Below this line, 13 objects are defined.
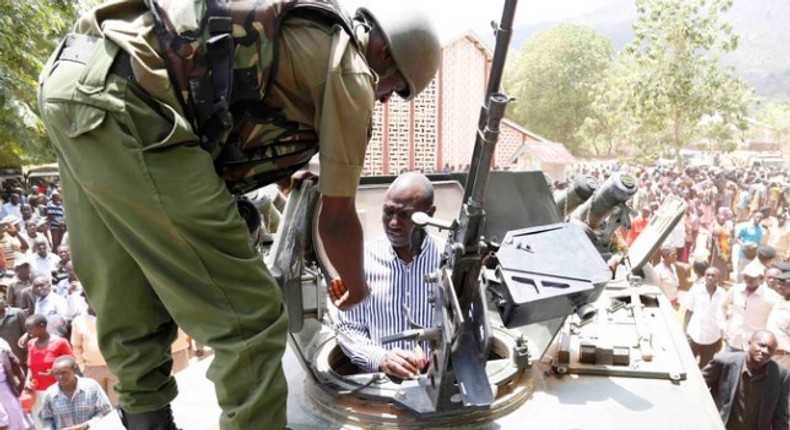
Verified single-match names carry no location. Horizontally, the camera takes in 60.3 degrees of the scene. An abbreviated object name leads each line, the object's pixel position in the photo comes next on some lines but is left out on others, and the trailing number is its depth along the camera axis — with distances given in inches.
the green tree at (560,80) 1870.1
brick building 994.7
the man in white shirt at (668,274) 347.3
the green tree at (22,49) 400.2
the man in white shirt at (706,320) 280.4
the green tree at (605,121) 1099.8
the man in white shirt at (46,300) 276.5
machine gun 94.7
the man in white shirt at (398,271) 145.1
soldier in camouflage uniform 74.0
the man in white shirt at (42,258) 353.1
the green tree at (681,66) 884.0
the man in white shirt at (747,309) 261.3
